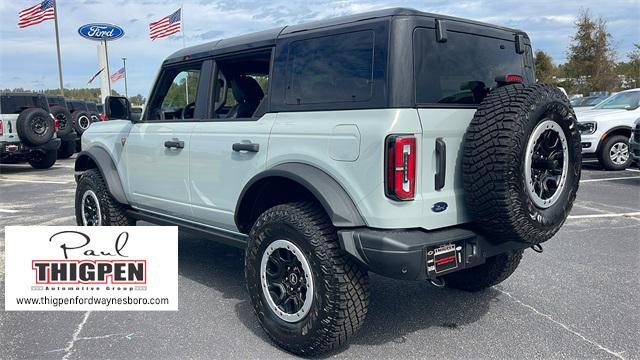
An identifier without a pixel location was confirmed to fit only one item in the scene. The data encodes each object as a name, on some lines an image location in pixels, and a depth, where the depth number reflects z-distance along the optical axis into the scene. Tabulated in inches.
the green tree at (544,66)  1381.4
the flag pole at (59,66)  1243.8
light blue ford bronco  114.5
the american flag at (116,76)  1654.9
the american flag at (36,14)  1019.9
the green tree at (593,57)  1096.8
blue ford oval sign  1177.4
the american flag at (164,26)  1022.4
